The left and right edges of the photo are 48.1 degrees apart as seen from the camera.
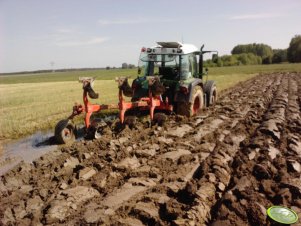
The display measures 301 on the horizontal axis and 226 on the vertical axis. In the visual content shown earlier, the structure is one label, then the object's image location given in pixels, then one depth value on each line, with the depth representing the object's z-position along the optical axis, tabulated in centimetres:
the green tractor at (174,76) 879
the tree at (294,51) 7162
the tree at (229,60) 7725
